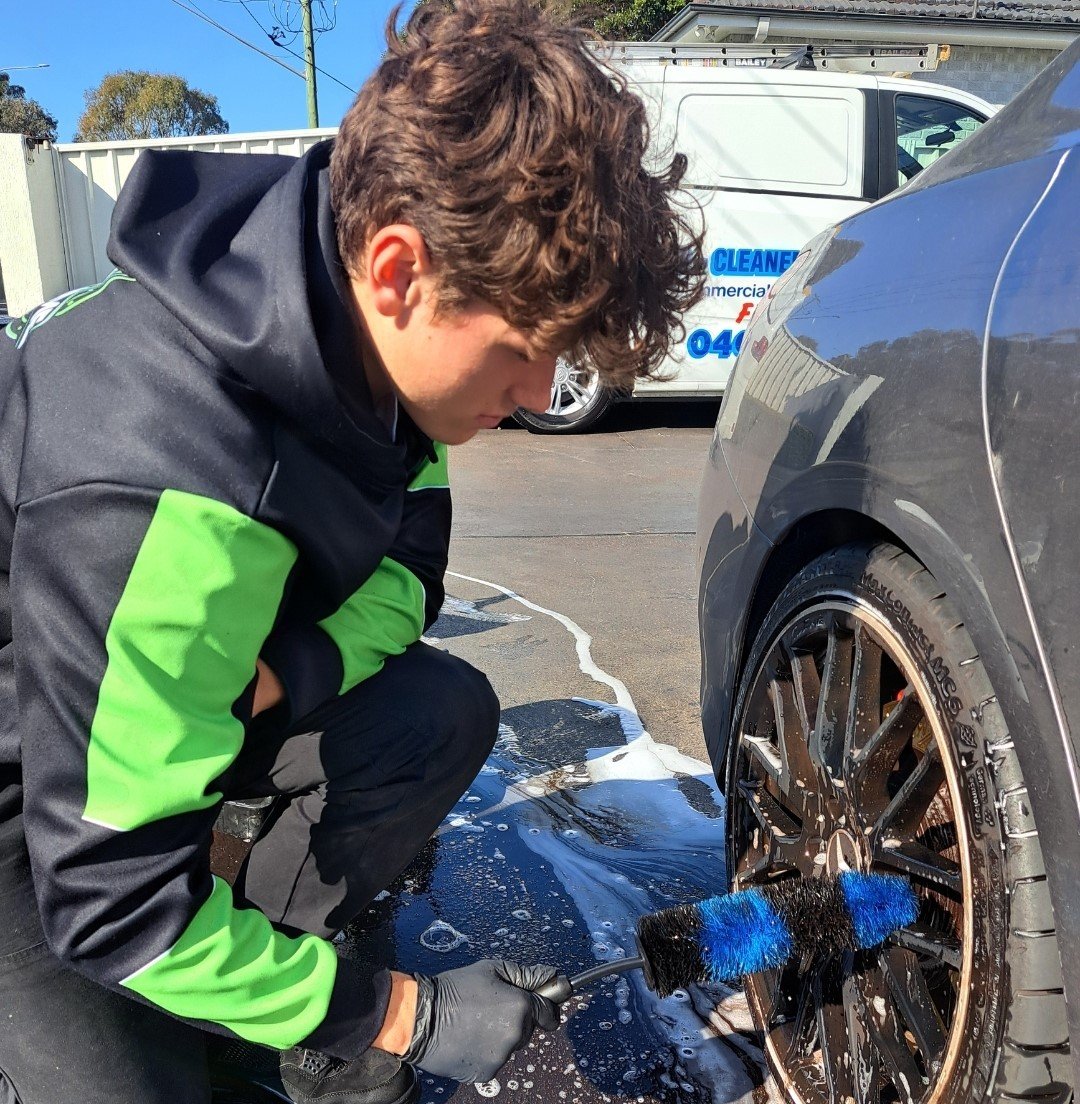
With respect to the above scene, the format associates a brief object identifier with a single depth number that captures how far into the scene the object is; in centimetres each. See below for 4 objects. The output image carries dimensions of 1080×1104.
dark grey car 101
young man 108
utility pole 1852
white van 645
